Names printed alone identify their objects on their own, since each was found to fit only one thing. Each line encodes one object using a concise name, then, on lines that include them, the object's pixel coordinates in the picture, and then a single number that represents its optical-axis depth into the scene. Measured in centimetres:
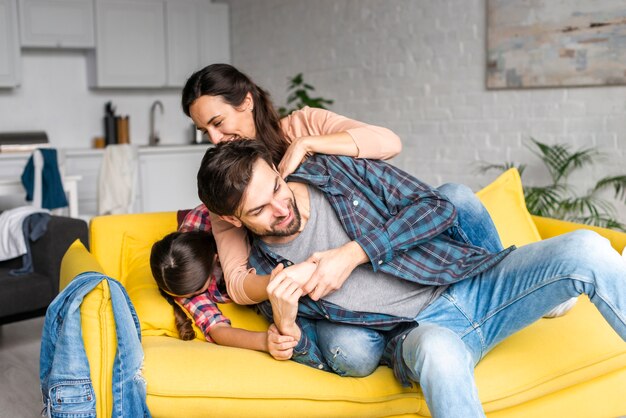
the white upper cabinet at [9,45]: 611
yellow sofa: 194
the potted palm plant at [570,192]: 413
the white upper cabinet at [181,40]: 702
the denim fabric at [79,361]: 187
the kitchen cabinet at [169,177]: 668
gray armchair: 353
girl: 227
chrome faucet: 721
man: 191
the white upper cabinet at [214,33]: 728
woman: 217
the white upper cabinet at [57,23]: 625
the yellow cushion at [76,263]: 227
